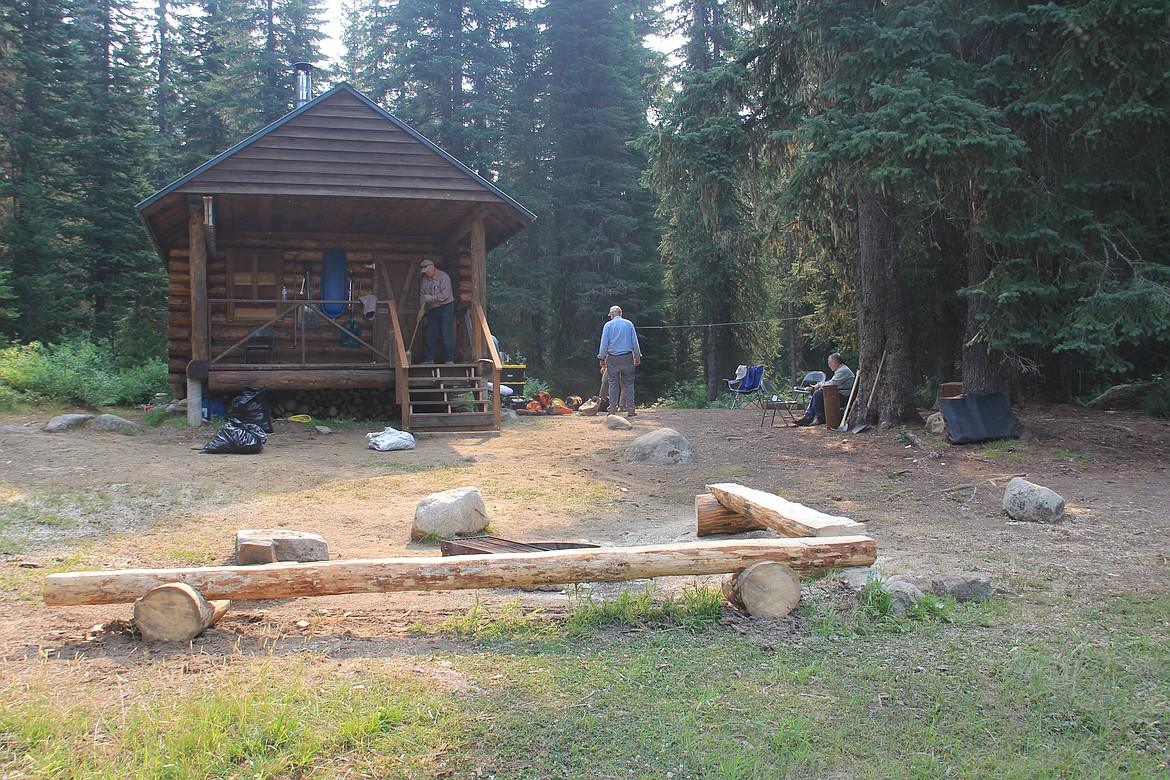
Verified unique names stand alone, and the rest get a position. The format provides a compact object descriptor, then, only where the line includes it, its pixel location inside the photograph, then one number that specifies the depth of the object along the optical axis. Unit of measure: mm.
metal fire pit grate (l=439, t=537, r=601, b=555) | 5418
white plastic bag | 11594
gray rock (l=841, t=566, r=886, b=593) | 5020
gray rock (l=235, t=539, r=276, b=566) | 5234
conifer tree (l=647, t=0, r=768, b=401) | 13547
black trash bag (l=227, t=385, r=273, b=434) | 12703
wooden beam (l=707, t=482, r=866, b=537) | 5305
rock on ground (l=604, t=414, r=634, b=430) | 14055
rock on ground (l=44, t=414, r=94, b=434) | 11711
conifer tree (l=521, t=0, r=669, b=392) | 33250
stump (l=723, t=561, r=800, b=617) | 4648
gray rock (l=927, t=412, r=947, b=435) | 11961
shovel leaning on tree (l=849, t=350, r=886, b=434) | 12938
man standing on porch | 14508
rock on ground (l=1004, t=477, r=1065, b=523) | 6871
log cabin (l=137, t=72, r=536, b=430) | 13148
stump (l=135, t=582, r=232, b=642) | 4098
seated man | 14427
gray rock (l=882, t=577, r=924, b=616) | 4613
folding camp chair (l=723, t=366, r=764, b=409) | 19234
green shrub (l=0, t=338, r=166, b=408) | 15336
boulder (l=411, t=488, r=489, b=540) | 6582
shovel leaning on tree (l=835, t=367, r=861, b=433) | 13461
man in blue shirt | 15094
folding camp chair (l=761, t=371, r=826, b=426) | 15621
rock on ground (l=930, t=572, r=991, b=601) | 4879
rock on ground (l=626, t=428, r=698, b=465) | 10906
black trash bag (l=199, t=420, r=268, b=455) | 10766
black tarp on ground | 11055
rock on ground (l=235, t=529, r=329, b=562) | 5430
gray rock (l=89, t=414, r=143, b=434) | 12164
